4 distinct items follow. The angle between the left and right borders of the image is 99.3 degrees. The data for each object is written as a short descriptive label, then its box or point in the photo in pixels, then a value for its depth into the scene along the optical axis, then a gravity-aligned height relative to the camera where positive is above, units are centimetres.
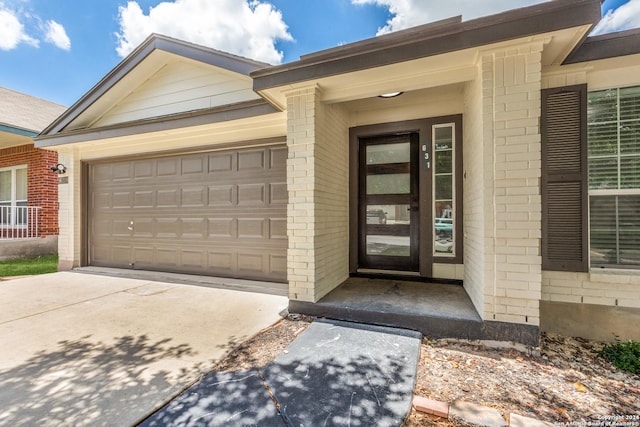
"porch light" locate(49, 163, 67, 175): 585 +99
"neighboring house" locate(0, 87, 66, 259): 702 +63
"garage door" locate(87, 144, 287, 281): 453 +0
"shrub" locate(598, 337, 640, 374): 231 -130
